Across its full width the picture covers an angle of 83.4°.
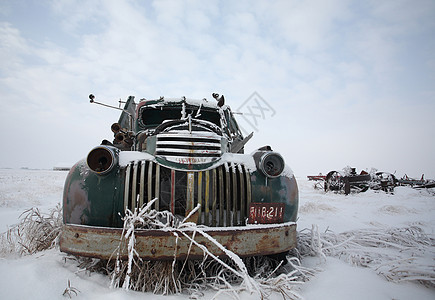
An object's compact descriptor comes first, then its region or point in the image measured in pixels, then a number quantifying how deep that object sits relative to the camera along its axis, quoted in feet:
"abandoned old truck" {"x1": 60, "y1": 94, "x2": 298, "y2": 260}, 5.96
